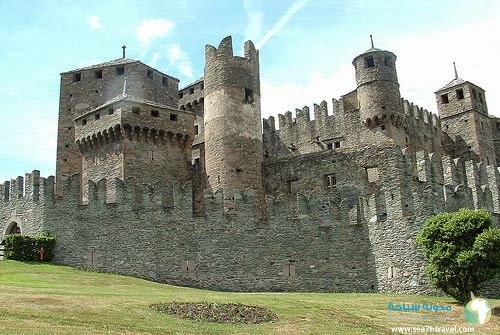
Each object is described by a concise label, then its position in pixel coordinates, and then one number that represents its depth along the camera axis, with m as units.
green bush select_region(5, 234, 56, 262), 29.12
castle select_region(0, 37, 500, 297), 26.38
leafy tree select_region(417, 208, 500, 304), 20.25
